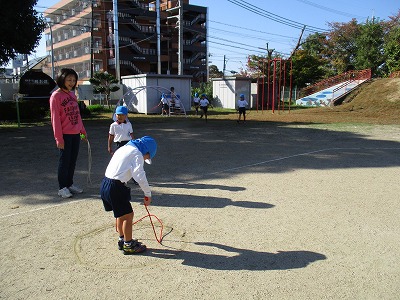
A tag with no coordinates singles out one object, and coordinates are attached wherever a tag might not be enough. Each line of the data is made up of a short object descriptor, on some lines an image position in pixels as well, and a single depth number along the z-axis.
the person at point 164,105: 22.17
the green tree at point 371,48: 38.53
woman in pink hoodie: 5.07
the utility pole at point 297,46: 40.44
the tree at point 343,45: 43.72
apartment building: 45.66
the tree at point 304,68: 37.59
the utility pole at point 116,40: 42.63
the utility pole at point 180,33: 26.55
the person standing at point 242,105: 16.42
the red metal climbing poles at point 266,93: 30.29
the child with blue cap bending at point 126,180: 3.28
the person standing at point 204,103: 17.66
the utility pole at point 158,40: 46.55
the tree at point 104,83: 29.55
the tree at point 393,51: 32.38
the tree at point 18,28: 13.38
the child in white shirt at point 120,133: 5.92
